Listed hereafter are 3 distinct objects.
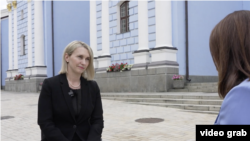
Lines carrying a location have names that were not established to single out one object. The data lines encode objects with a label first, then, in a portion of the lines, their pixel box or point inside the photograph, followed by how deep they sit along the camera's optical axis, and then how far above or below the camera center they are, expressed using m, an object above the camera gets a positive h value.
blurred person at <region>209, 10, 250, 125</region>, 1.00 +0.06
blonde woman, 2.53 -0.28
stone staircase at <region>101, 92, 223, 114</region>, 8.66 -1.09
